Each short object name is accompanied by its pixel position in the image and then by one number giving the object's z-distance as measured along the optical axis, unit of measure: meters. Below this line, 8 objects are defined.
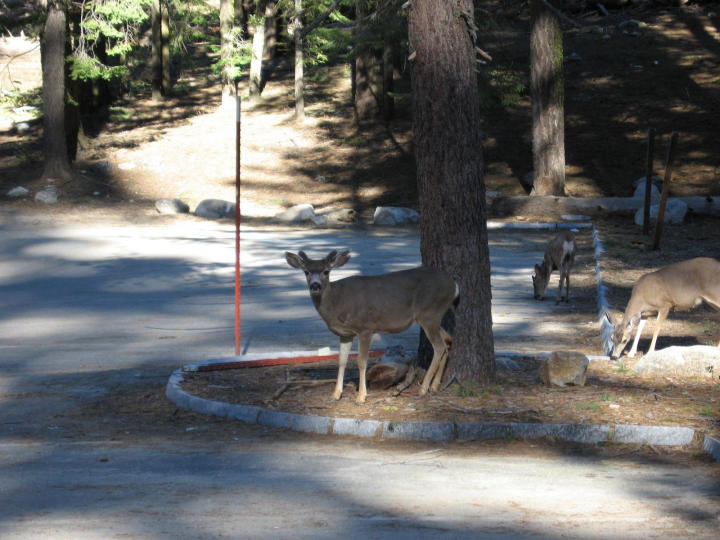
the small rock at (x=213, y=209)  30.17
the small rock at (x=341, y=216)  29.47
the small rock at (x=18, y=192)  31.34
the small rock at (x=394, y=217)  29.10
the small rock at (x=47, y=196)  30.80
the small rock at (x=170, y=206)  30.45
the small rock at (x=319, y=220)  29.26
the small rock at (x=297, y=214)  29.62
